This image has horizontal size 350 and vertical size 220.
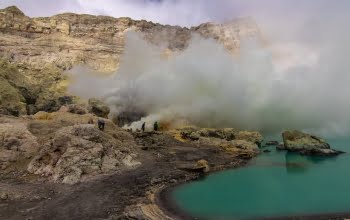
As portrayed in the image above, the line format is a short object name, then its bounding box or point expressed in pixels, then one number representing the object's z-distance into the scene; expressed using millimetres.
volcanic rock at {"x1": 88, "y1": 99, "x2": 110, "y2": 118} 81125
